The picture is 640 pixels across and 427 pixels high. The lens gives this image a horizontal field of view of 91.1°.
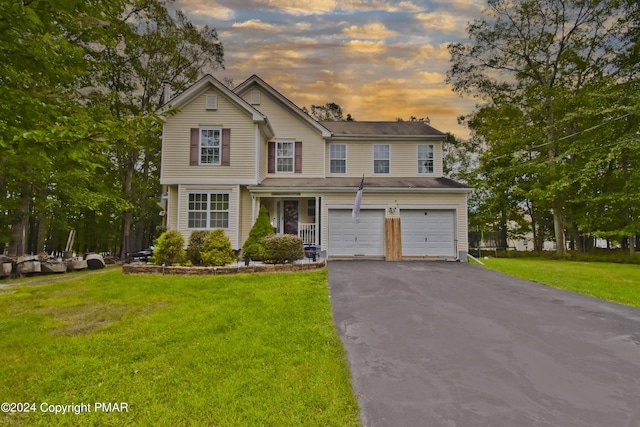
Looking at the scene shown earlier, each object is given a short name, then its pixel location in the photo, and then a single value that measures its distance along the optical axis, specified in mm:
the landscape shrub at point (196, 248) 10438
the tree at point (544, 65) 18250
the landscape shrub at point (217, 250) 10102
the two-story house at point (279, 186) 12984
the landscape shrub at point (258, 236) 11023
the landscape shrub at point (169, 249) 10125
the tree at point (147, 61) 17922
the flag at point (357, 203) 12016
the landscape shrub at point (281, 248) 10141
